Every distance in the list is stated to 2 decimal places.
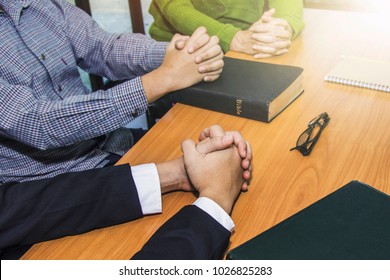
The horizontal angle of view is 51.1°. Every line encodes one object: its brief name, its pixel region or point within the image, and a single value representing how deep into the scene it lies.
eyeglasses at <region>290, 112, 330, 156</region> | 0.91
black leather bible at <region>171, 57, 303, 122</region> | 1.02
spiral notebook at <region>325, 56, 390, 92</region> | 1.15
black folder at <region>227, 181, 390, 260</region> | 0.61
